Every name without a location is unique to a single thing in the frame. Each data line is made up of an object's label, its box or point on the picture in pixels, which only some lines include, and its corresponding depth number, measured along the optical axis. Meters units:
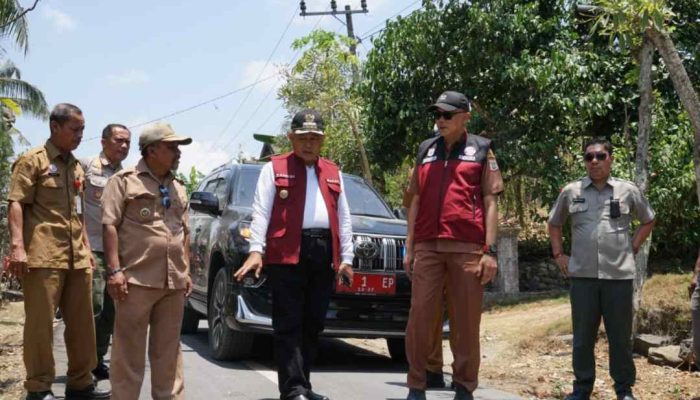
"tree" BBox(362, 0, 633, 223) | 13.73
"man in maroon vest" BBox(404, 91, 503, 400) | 5.66
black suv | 7.48
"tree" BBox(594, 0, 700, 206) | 7.38
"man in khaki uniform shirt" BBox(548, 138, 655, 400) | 6.29
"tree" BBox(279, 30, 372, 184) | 19.95
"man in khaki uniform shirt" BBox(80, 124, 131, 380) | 6.67
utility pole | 28.59
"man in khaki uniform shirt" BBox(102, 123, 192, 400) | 5.03
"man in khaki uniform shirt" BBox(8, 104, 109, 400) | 5.59
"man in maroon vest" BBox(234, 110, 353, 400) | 5.65
